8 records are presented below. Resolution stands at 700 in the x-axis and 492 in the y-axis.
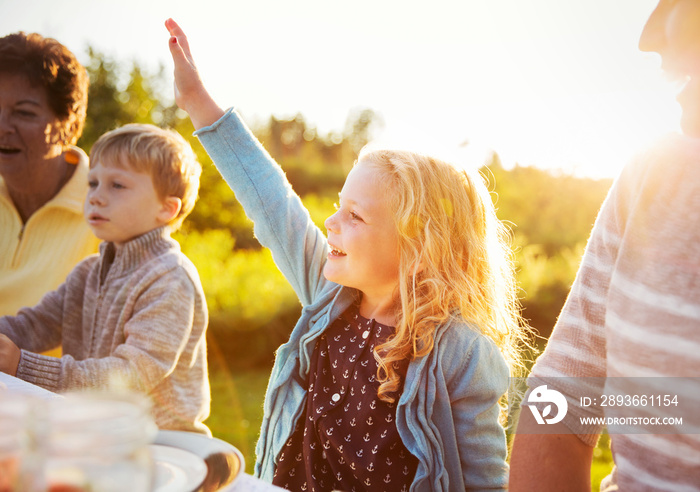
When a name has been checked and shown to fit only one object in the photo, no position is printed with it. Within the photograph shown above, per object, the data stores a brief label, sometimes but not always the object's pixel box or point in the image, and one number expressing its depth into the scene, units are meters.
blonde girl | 1.49
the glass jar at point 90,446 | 0.53
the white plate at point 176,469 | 0.83
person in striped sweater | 0.91
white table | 0.91
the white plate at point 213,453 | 0.87
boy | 1.91
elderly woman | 2.40
